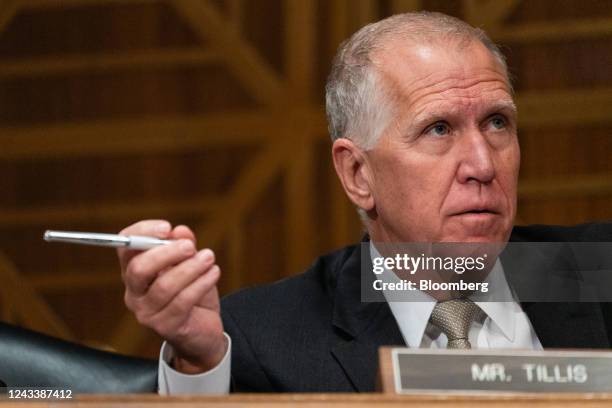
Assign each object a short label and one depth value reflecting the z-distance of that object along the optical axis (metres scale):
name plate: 2.85
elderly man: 3.19
